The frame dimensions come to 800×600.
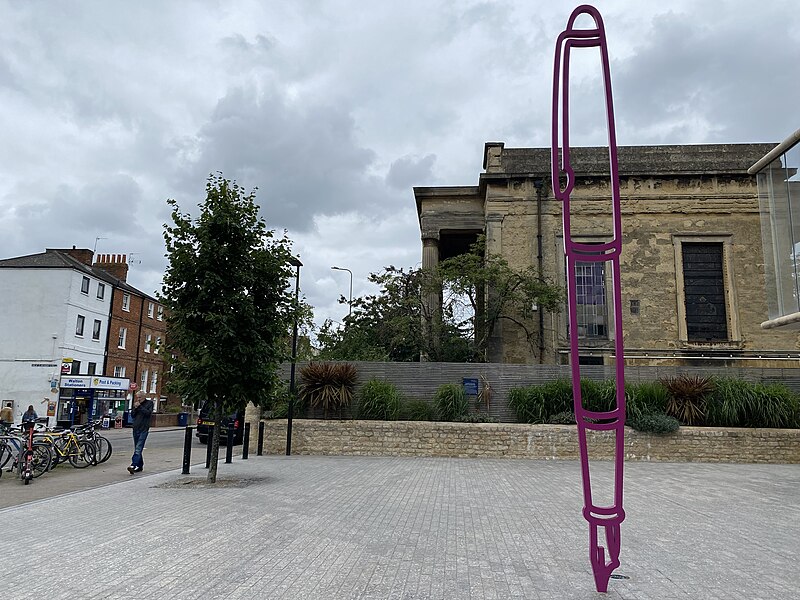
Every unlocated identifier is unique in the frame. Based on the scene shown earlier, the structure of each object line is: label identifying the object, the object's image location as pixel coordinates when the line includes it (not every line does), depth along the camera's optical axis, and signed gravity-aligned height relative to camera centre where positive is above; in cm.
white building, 3069 +316
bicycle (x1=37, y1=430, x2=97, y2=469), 1259 -131
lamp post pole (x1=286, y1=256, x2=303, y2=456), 1483 -49
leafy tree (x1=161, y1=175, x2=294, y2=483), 1063 +160
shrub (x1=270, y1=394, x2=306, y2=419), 1625 -46
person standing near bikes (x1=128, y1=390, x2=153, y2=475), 1252 -75
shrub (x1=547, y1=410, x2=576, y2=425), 1556 -49
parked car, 1769 -117
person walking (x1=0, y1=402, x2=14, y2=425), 1419 -67
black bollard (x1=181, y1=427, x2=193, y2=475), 1198 -128
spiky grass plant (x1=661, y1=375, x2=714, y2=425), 1548 +11
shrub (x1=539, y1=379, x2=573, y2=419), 1597 +4
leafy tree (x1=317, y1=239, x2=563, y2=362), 2227 +358
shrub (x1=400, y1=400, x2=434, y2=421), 1608 -40
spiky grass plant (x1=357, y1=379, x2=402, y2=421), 1605 -18
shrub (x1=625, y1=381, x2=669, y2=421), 1530 +7
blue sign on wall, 1631 +26
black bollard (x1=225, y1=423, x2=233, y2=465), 1366 -142
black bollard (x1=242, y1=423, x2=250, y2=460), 1483 -131
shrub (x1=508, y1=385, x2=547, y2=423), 1576 -14
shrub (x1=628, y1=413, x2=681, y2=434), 1480 -54
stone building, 2338 +616
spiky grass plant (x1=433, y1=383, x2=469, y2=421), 1596 -16
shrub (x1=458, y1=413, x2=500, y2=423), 1579 -54
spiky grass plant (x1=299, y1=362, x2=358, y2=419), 1627 +24
